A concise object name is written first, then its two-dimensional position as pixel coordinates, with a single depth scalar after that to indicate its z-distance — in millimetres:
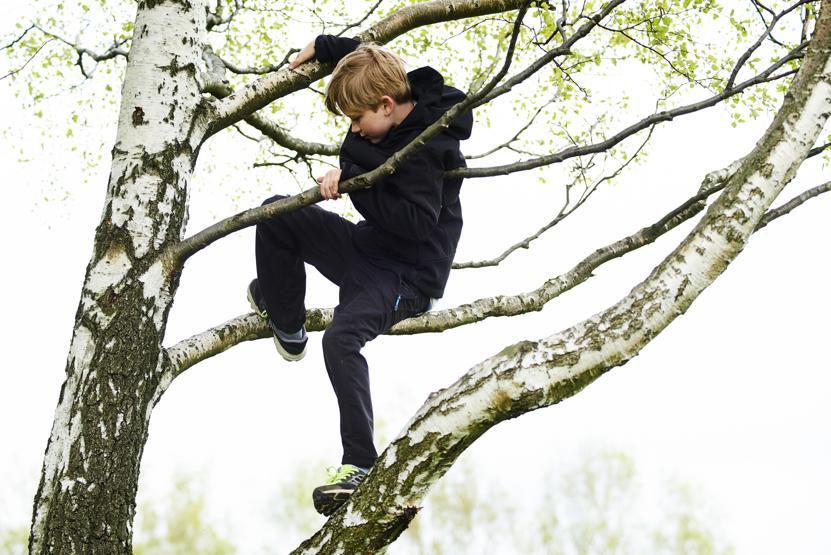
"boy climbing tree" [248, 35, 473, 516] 5988
